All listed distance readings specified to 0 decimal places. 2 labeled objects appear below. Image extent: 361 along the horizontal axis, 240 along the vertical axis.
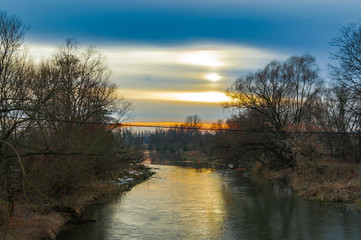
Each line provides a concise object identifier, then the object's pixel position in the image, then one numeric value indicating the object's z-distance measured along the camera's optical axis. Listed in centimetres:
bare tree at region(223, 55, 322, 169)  4470
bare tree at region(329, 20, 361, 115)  3050
